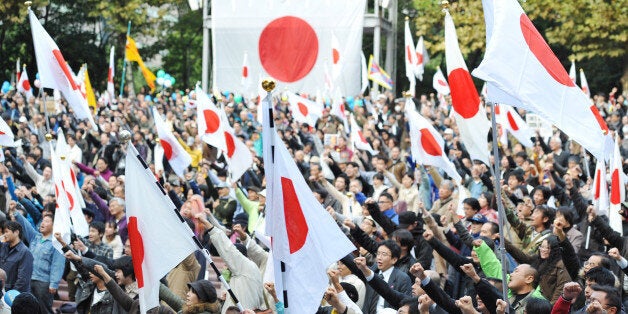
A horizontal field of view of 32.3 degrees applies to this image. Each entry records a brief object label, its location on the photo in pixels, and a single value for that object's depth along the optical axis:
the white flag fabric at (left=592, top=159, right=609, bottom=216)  10.98
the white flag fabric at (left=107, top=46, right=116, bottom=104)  23.27
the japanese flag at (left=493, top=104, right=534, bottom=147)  15.80
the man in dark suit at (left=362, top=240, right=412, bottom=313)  8.59
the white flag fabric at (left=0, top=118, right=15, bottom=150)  11.30
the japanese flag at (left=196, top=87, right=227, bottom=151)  13.70
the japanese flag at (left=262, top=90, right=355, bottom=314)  6.29
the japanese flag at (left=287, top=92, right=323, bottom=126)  19.38
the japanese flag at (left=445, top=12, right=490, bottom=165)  9.54
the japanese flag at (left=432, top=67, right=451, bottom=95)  23.72
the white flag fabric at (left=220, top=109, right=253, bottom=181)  13.29
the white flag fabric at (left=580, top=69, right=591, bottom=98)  20.97
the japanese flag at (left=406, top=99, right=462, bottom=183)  11.95
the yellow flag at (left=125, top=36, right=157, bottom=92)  24.94
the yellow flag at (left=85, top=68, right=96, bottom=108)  18.90
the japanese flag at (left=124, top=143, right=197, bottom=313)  7.06
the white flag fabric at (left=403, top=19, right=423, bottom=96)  22.52
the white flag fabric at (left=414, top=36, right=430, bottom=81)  24.35
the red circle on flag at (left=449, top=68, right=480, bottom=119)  9.52
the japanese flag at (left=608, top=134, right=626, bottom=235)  10.70
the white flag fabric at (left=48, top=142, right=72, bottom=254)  10.12
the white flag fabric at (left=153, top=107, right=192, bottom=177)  13.40
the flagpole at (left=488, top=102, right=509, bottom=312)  6.96
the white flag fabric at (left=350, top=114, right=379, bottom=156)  17.06
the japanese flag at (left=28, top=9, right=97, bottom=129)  12.73
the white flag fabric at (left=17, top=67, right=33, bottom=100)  24.78
